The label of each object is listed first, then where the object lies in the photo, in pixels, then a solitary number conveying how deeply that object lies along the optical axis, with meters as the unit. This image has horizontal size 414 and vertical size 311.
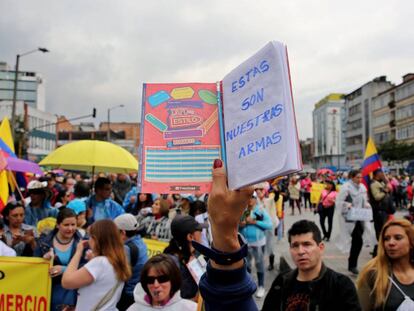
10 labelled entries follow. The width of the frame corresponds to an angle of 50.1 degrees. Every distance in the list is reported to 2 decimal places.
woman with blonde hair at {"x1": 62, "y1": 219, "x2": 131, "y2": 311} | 3.45
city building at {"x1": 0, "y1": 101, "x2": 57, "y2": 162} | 65.44
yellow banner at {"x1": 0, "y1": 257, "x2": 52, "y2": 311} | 4.15
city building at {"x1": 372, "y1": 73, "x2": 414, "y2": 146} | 73.44
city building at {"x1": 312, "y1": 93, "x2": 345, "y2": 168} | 125.88
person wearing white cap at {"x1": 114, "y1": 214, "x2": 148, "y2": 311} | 3.73
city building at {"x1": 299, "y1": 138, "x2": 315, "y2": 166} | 147.88
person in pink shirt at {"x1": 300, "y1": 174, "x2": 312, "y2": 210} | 22.91
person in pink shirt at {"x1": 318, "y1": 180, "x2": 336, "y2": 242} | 12.29
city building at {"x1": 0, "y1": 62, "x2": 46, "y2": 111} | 98.69
